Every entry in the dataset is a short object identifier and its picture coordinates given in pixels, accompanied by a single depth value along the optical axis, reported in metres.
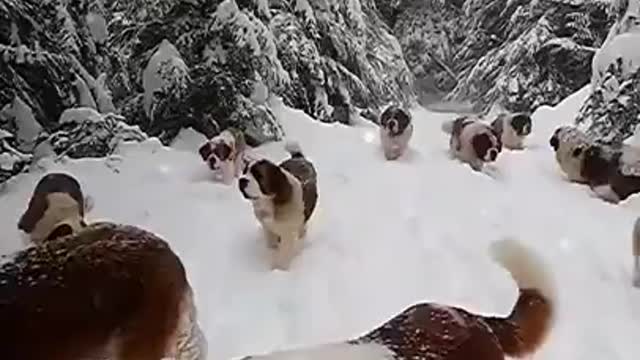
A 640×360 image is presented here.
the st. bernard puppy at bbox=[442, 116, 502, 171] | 3.85
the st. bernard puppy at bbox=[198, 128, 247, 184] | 3.17
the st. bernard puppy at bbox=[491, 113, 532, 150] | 4.37
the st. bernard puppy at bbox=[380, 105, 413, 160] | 3.99
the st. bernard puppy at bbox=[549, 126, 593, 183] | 3.61
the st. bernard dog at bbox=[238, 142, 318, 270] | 2.38
